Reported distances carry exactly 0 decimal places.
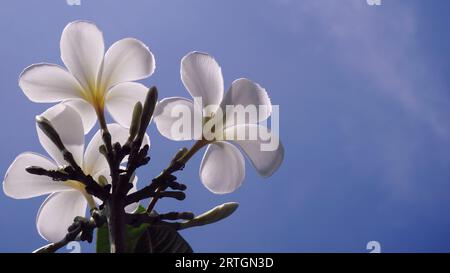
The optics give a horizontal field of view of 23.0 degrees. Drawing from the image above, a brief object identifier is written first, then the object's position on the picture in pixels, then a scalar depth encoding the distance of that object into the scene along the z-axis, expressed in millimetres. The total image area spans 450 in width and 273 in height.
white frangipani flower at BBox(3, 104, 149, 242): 594
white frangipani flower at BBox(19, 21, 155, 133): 606
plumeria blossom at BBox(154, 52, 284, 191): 592
